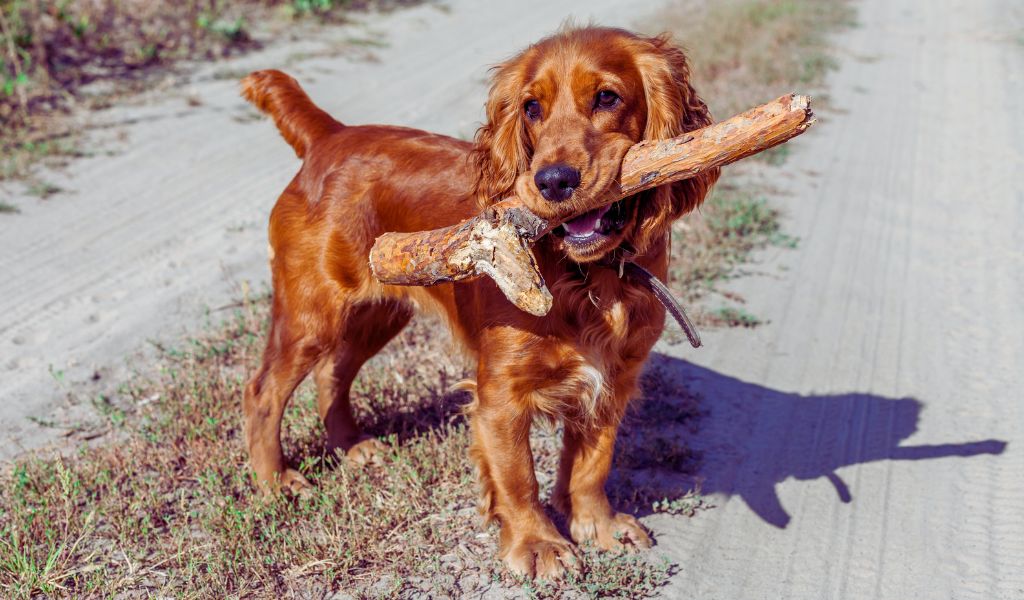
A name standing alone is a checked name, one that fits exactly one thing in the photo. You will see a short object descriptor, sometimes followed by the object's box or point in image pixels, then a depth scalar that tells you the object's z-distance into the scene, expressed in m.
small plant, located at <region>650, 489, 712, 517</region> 3.63
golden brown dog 2.91
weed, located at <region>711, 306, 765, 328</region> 5.15
